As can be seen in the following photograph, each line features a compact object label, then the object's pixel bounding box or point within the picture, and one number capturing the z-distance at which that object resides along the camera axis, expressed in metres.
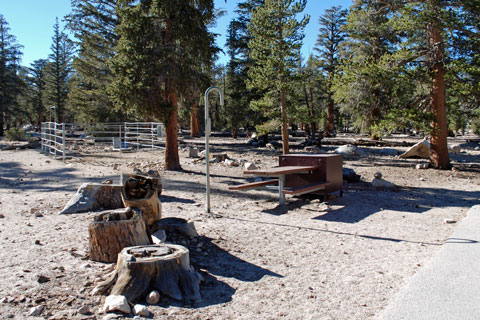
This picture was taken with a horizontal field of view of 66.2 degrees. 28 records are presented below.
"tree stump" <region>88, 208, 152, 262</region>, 4.13
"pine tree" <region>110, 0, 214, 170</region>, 11.67
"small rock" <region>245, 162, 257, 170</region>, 12.33
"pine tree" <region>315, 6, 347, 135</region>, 34.22
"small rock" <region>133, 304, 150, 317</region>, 3.02
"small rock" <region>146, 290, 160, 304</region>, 3.23
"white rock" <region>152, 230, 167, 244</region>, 4.69
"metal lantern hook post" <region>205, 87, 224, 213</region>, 6.66
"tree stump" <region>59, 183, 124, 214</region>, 6.75
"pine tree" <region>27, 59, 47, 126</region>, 56.27
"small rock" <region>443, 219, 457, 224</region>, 6.40
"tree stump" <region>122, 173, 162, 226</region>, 5.11
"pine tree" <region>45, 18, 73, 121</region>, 45.06
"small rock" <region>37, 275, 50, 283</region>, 3.55
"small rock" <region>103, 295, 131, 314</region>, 3.02
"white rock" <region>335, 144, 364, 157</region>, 18.75
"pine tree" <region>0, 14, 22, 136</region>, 39.22
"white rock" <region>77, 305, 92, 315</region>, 3.02
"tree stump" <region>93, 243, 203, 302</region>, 3.30
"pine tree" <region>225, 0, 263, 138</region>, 23.56
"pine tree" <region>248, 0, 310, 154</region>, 15.66
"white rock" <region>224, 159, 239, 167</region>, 13.90
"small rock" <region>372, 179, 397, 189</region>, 9.83
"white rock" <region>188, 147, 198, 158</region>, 16.65
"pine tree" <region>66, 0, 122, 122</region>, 24.00
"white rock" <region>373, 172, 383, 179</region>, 10.07
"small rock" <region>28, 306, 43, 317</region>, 2.96
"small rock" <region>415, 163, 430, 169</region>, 13.50
